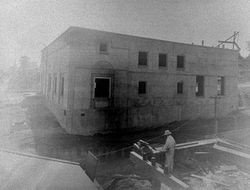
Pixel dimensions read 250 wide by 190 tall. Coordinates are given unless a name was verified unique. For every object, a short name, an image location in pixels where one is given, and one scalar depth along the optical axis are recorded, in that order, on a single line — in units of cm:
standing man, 841
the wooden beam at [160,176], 773
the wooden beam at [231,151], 1062
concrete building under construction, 1634
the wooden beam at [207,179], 863
